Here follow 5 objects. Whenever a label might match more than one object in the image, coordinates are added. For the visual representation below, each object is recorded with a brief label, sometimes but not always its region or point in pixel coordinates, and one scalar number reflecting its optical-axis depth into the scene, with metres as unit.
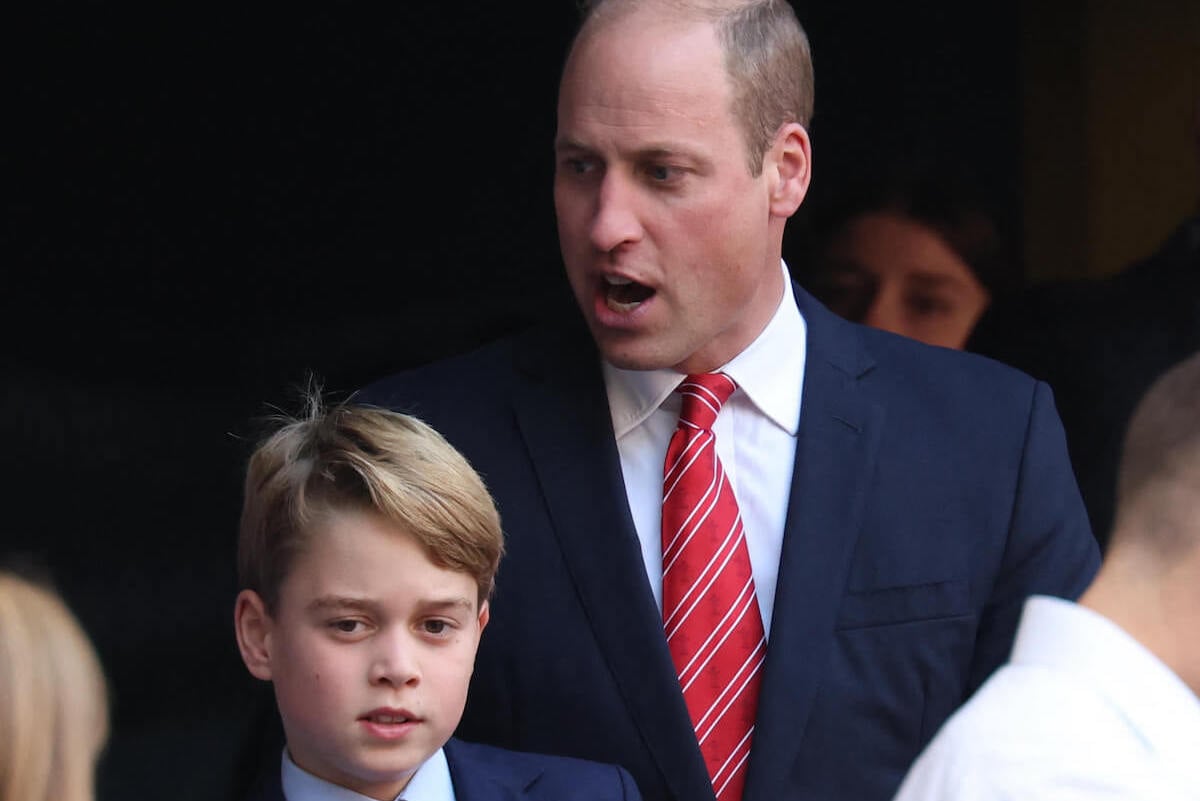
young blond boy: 12.98
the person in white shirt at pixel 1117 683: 12.64
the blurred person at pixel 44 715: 13.05
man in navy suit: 13.12
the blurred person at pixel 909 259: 13.74
